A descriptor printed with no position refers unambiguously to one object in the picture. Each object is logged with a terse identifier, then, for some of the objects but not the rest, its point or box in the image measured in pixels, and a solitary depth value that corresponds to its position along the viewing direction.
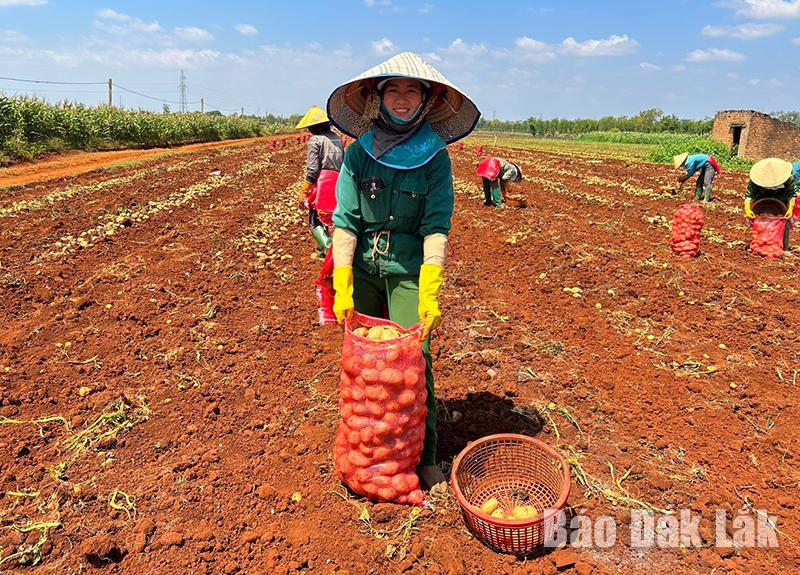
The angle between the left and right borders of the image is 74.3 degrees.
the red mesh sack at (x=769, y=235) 7.12
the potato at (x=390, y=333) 2.51
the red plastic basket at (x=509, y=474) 2.58
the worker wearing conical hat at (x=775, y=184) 7.09
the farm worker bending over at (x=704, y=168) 11.01
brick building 26.92
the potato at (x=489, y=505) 2.48
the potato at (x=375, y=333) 2.52
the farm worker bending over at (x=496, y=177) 10.20
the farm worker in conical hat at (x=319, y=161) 5.25
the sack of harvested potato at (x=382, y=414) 2.40
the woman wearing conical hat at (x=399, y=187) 2.51
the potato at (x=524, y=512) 2.39
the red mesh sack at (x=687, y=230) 6.90
